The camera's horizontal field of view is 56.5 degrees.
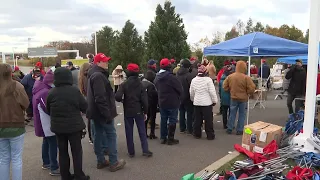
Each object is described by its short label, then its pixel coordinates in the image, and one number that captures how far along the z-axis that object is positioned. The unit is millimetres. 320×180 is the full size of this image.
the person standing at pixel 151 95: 6957
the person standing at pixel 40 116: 4691
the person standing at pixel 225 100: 7855
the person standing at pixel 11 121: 3930
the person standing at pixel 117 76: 12590
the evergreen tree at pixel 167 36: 17766
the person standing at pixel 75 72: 8870
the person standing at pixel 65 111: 4199
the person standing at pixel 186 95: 7289
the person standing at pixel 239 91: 7141
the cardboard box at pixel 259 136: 5309
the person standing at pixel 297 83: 8508
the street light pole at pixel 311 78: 4766
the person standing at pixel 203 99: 6766
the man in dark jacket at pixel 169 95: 6395
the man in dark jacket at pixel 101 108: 4703
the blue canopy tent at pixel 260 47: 7668
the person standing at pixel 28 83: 8500
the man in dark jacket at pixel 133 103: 5543
